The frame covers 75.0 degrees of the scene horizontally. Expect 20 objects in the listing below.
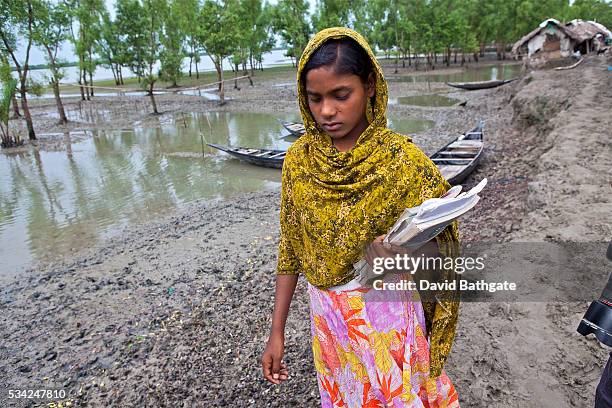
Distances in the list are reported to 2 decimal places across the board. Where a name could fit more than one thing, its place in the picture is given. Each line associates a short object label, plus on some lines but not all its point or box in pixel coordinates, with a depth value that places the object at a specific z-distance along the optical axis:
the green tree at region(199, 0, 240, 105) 24.97
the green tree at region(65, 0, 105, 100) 22.01
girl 1.26
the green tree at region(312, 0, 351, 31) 36.57
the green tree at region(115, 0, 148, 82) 24.78
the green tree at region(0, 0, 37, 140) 16.64
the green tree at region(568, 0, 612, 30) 40.57
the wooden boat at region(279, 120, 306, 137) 14.48
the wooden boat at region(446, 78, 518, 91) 22.56
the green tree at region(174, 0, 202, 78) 33.34
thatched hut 19.87
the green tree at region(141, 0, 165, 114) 24.34
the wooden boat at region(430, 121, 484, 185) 7.56
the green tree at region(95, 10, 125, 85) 31.21
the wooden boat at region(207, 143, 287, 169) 10.90
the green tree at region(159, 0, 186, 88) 26.64
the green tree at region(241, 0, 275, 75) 35.03
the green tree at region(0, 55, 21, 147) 15.26
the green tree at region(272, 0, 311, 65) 34.03
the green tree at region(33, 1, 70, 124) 17.91
